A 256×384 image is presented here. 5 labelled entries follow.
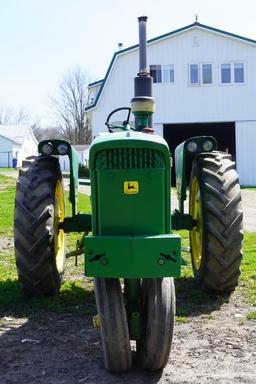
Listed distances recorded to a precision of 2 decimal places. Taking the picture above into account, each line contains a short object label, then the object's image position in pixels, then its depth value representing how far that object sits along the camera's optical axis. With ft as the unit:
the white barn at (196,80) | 90.53
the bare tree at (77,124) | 249.55
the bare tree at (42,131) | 325.91
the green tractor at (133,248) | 12.76
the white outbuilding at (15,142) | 233.76
